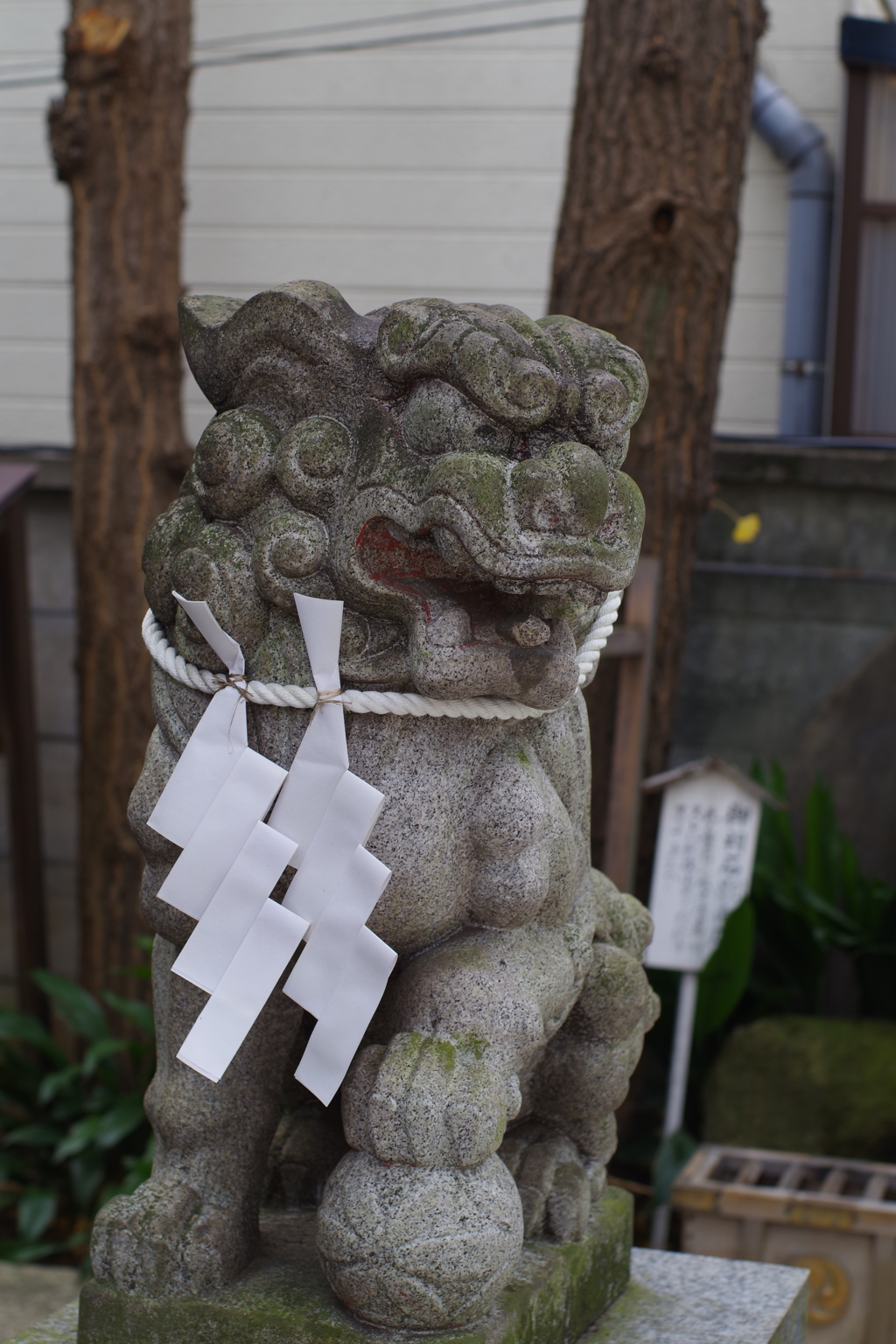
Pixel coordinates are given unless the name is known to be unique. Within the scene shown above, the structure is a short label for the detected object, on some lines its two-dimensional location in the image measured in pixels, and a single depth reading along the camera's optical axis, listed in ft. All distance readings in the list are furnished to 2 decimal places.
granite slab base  5.77
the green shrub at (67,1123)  11.87
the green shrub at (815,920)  12.08
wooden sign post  11.19
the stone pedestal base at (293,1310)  4.81
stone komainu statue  4.59
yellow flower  14.46
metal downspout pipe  15.16
